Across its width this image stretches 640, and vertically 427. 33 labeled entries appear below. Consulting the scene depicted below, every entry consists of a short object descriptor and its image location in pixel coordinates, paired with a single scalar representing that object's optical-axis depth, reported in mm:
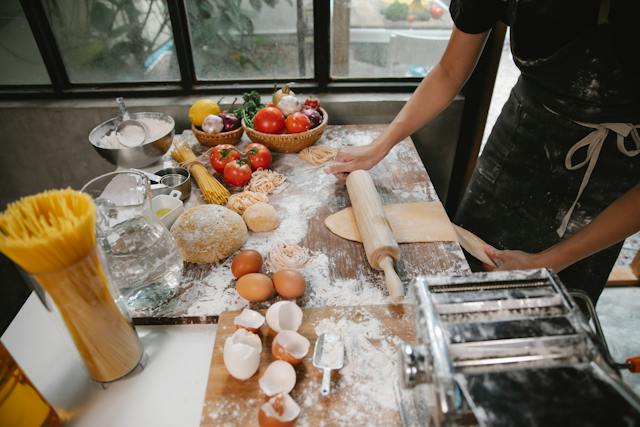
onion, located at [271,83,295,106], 2021
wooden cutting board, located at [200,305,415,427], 889
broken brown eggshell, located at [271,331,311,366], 957
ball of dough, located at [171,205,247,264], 1253
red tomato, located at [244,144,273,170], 1745
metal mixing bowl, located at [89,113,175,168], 1653
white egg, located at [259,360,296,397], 908
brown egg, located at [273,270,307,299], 1129
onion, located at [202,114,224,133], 1902
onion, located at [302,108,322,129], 1923
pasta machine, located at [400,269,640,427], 645
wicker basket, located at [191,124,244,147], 1913
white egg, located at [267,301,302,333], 1031
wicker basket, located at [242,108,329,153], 1838
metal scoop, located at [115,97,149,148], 1709
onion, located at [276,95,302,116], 1929
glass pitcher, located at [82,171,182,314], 1088
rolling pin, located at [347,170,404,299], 1155
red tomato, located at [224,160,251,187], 1653
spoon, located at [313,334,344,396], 925
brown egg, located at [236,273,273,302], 1123
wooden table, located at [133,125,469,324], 1162
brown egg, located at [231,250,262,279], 1197
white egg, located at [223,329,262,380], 930
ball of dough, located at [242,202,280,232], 1402
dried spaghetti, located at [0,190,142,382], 686
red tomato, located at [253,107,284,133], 1855
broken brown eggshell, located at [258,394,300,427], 840
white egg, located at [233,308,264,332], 1023
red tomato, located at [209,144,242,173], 1728
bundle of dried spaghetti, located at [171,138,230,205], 1562
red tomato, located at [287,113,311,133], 1861
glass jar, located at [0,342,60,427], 761
